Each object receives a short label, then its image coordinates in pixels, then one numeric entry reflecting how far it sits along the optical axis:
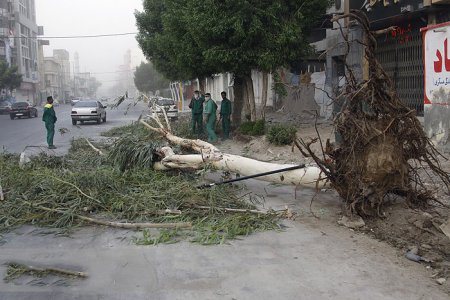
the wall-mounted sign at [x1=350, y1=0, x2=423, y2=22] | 12.67
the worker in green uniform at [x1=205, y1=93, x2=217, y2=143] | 16.14
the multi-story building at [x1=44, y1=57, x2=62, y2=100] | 113.70
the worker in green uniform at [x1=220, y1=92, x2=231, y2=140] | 16.59
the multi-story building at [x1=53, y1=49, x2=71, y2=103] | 132.75
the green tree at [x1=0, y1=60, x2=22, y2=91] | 57.91
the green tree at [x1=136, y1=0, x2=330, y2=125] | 13.79
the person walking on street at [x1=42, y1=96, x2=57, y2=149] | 15.47
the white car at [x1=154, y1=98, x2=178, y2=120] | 25.98
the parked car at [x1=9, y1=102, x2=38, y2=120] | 37.44
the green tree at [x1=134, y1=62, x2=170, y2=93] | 86.06
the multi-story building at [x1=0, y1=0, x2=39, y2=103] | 75.94
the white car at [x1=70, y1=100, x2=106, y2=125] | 27.97
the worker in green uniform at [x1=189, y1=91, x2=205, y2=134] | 17.66
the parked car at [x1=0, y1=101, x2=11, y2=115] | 46.99
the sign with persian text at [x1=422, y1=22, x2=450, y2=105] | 9.09
